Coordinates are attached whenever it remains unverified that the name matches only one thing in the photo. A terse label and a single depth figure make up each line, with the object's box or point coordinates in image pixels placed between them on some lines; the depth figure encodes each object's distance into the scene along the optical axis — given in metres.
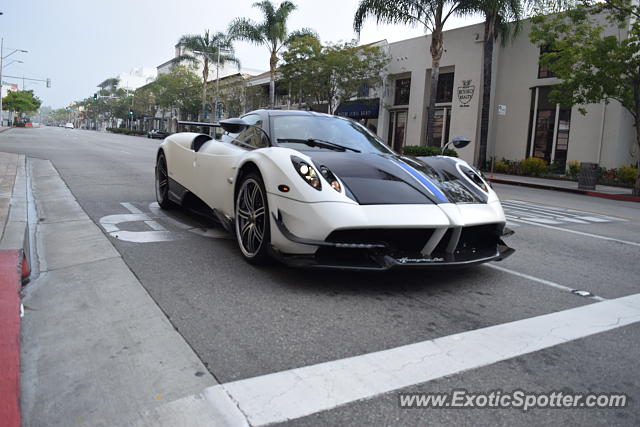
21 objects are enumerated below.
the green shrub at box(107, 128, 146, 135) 79.06
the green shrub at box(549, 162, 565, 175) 22.38
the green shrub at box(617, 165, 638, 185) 18.70
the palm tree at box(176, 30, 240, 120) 46.38
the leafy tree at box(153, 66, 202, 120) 60.62
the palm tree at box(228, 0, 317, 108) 35.66
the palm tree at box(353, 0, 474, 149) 22.94
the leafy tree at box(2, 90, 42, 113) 88.81
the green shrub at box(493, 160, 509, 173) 24.33
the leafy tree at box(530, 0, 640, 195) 14.91
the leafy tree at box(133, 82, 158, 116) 82.00
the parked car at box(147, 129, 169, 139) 55.09
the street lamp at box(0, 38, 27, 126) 63.54
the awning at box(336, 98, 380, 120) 32.88
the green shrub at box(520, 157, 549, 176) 22.38
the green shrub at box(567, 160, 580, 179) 21.14
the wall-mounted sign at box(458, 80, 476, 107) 26.34
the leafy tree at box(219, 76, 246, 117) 49.69
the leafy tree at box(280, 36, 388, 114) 29.77
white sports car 3.55
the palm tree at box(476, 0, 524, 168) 21.53
